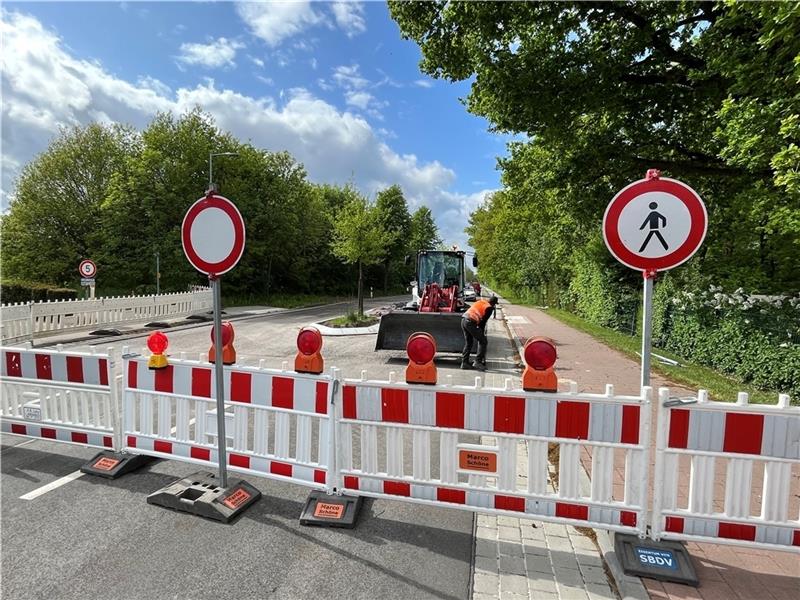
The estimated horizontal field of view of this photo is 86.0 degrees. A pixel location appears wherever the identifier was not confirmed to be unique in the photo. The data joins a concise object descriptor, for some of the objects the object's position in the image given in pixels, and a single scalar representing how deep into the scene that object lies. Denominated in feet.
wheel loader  34.86
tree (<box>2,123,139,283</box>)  95.71
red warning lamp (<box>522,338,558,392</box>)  10.29
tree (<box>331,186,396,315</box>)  66.64
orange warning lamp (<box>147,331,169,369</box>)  13.25
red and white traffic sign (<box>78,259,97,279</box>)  51.96
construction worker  31.19
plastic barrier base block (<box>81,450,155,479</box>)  13.62
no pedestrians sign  9.27
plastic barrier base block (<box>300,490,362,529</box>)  11.10
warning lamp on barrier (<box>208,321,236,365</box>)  13.50
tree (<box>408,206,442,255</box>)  176.96
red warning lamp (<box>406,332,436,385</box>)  11.03
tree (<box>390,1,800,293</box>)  24.04
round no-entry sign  12.10
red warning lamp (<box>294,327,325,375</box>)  12.08
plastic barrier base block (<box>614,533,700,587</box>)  8.95
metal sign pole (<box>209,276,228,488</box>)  11.92
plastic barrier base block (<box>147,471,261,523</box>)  11.48
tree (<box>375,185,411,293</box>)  177.13
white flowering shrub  24.59
